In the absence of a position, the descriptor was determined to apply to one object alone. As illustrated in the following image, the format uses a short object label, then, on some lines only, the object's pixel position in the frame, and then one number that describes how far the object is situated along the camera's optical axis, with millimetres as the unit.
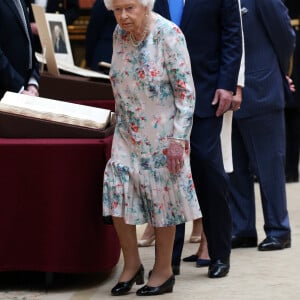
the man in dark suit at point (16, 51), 13109
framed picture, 17156
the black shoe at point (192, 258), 13617
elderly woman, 11359
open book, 11992
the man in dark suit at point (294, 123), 20781
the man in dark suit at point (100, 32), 18922
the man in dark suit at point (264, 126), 14281
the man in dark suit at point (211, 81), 12250
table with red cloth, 11781
